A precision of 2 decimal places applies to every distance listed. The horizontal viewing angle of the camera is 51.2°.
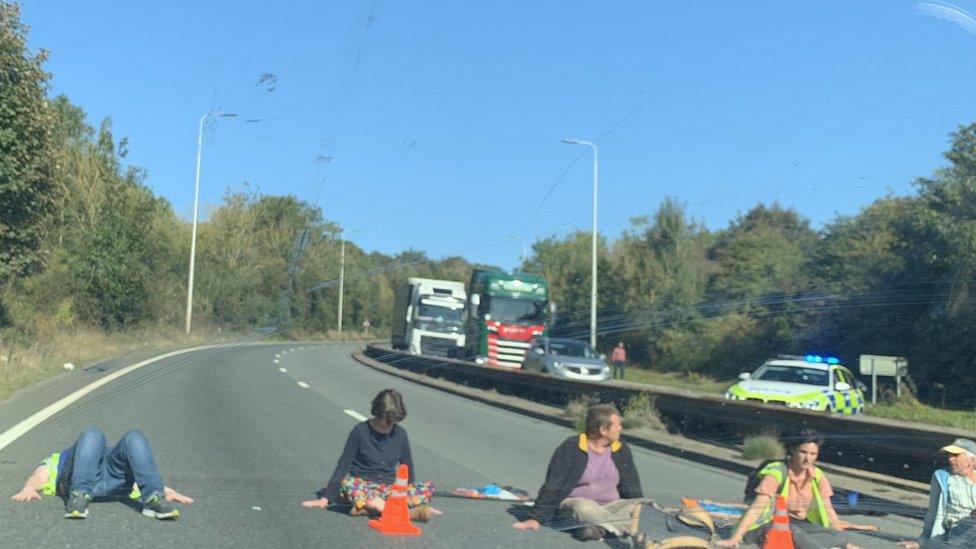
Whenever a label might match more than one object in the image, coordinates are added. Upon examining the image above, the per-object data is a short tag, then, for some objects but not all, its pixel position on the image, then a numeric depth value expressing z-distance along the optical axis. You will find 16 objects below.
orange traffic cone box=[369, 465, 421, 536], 8.14
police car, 19.38
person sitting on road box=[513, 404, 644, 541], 8.13
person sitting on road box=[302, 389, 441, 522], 8.55
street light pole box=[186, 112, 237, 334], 26.19
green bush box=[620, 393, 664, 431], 17.02
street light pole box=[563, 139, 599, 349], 33.99
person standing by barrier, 36.12
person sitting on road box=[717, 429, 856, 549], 7.24
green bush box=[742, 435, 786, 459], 13.00
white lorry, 43.19
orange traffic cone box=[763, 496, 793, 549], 6.95
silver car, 28.25
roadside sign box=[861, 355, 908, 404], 27.11
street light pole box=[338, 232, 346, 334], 29.70
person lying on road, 8.02
